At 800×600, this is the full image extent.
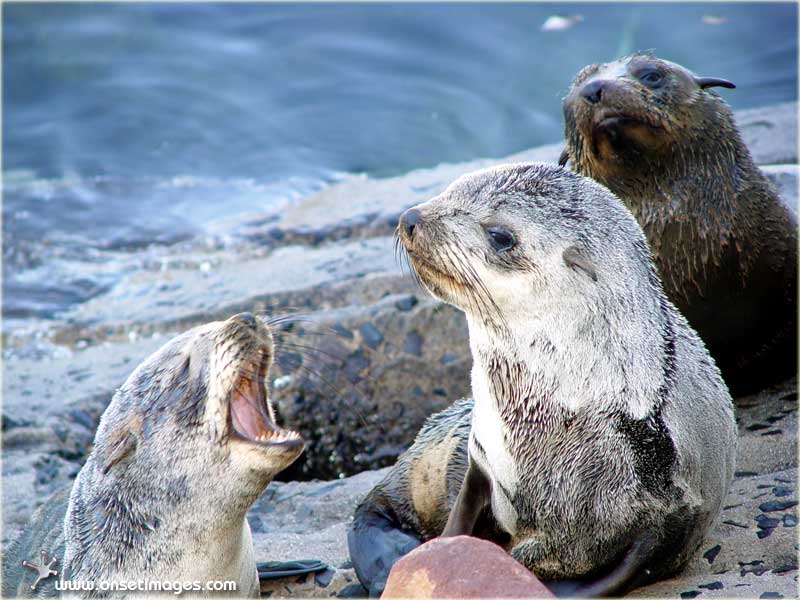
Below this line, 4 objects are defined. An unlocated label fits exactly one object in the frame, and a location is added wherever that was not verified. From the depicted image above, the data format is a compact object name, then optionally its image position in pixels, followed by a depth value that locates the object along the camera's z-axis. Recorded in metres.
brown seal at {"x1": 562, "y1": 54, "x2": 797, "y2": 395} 11.96
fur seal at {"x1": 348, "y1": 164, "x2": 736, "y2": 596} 8.53
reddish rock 7.04
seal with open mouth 8.59
